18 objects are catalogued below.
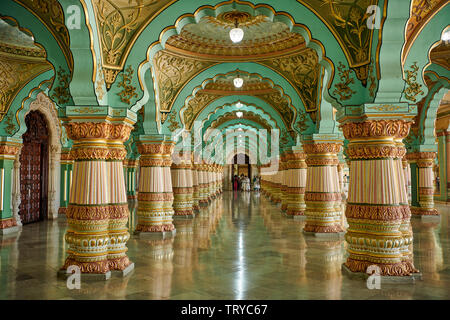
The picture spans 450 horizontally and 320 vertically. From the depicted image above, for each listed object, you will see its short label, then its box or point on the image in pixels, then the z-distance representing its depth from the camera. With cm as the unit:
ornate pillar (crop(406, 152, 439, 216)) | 1358
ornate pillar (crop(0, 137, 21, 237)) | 997
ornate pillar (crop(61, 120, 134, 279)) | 535
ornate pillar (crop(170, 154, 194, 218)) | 1335
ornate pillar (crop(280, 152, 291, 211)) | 1475
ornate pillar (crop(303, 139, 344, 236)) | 907
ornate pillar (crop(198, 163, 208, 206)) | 1939
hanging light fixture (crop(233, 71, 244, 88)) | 959
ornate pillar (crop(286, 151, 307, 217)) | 1273
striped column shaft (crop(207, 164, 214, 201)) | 2277
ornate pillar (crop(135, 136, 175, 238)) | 908
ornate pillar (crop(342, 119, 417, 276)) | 511
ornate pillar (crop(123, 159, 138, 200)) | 2277
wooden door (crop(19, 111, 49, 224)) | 1186
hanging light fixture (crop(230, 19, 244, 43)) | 610
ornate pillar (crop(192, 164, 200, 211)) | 1624
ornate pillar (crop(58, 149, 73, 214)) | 1352
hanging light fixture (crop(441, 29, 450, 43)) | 538
